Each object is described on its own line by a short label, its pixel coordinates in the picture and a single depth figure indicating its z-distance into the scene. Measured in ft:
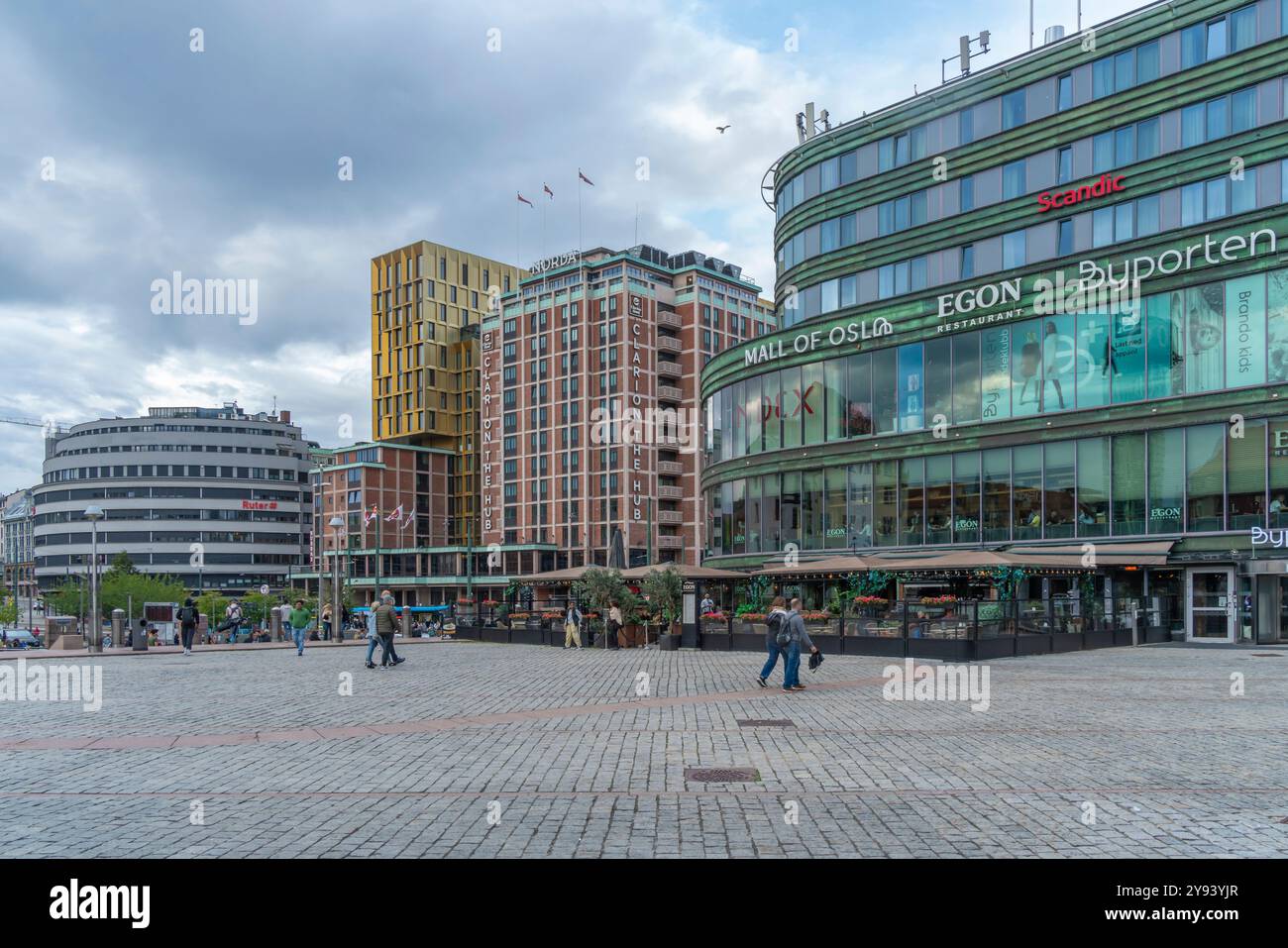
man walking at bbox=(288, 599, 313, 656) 102.23
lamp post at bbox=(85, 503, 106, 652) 112.57
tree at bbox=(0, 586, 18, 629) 327.88
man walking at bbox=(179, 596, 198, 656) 105.29
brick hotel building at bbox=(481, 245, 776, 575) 335.47
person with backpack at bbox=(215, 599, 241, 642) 142.00
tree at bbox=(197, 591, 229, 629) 319.68
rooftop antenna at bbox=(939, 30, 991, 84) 160.97
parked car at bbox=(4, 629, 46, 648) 229.45
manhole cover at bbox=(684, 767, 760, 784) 32.09
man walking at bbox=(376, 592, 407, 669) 82.07
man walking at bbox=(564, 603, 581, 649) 111.65
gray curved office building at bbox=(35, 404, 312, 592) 453.17
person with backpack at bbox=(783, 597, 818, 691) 59.16
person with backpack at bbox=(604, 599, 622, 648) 108.78
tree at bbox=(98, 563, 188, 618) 276.62
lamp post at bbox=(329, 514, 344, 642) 139.33
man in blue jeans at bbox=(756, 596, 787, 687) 60.13
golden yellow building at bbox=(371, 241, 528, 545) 408.05
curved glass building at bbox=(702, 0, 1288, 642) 118.42
